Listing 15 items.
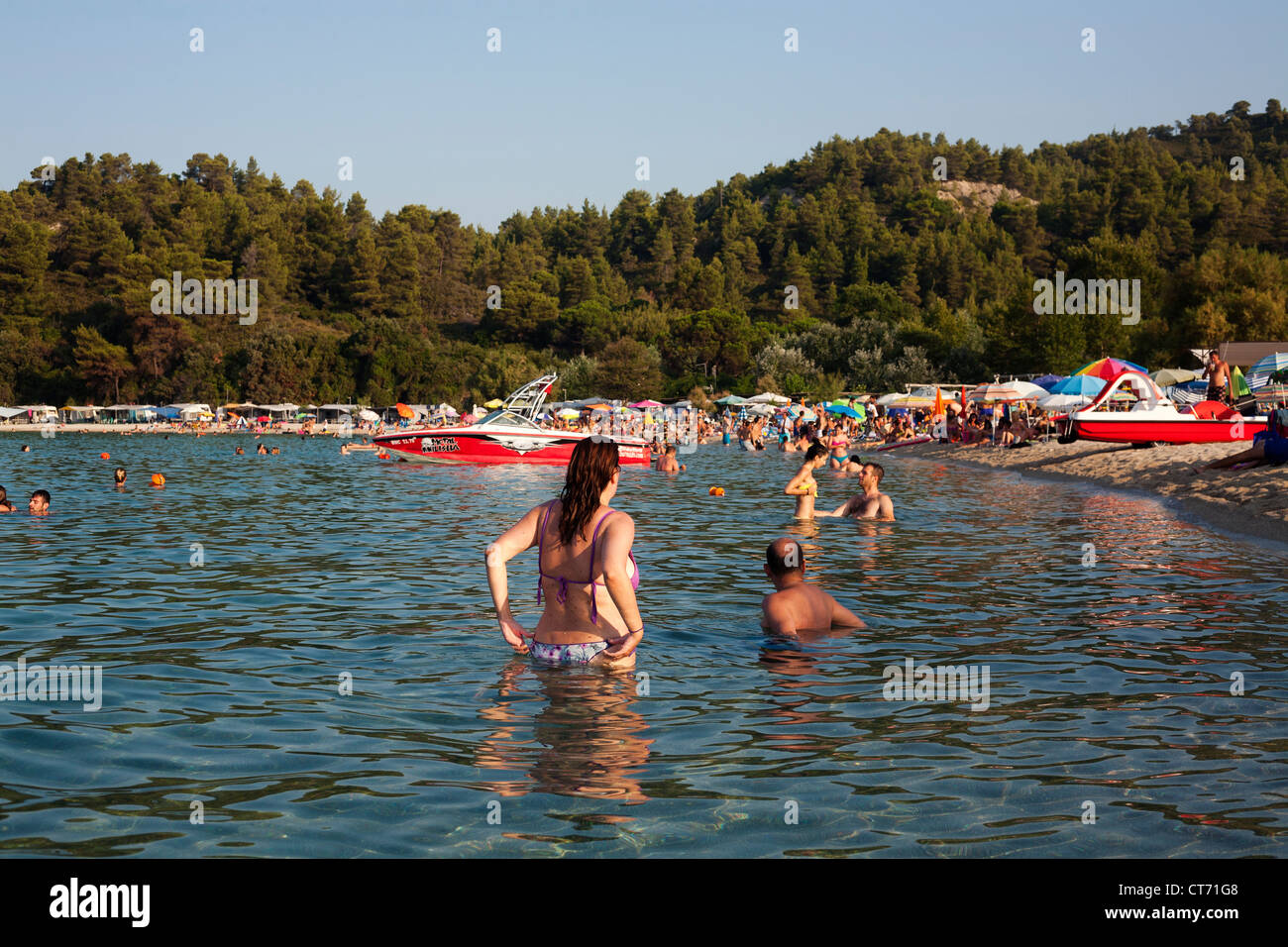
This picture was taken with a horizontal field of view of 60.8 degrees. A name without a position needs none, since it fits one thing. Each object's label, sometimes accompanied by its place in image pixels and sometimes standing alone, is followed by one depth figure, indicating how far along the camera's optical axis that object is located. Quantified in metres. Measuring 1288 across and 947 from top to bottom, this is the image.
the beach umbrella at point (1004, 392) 49.56
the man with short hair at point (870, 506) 18.38
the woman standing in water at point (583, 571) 6.51
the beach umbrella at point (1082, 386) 36.44
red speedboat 37.12
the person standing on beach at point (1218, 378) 30.77
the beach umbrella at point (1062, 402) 39.19
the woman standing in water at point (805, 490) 18.39
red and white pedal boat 27.69
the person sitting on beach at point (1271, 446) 20.11
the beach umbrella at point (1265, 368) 35.12
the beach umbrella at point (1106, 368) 35.84
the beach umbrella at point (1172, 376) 50.81
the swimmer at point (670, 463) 35.69
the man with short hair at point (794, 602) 8.81
